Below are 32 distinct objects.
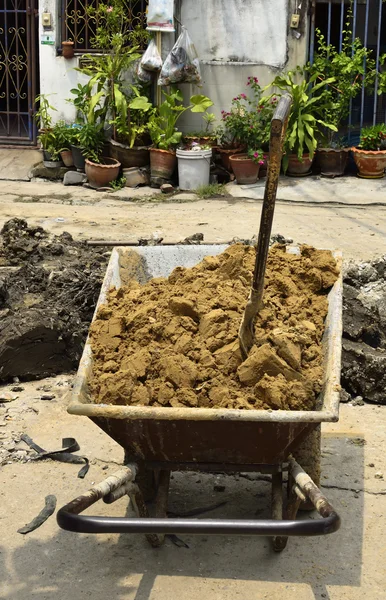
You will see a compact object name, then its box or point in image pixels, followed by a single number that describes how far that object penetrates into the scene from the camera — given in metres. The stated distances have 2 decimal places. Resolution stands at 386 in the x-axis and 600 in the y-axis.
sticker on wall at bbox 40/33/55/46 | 11.52
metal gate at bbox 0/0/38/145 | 12.04
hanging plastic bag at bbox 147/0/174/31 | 10.75
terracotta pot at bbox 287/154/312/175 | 10.99
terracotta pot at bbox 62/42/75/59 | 11.40
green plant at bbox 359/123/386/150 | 10.81
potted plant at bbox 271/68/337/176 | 10.67
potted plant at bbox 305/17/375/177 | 10.87
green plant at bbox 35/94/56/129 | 11.59
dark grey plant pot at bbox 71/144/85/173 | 11.34
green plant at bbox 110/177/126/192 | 11.03
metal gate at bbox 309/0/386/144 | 11.19
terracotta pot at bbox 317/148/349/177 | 11.00
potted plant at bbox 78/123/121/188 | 11.01
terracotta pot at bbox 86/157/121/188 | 10.98
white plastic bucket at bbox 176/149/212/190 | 10.79
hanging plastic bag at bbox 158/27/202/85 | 10.81
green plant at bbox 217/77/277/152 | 10.90
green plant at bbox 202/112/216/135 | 11.21
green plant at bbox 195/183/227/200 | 10.70
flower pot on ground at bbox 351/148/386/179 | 10.82
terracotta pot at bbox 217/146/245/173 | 11.13
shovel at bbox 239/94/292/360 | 3.29
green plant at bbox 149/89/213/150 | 10.95
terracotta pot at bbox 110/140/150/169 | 11.11
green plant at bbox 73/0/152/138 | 10.94
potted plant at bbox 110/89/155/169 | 10.95
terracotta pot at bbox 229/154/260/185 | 10.82
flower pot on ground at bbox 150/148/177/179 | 10.95
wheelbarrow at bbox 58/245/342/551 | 3.05
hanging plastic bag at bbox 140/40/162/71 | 10.91
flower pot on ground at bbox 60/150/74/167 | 11.48
